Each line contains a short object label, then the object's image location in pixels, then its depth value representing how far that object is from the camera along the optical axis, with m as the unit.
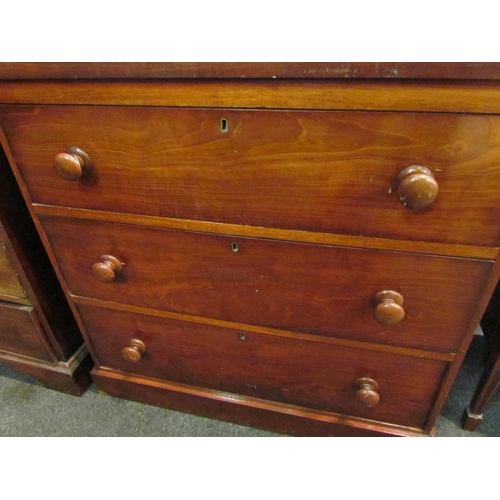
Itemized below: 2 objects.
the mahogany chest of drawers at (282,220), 0.45
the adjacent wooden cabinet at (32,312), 0.74
